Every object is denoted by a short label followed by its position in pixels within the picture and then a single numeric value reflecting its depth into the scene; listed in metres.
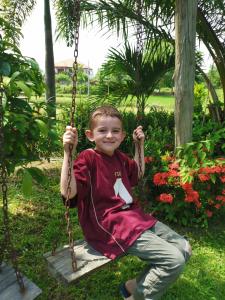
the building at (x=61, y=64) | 71.37
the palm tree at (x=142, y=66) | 5.59
